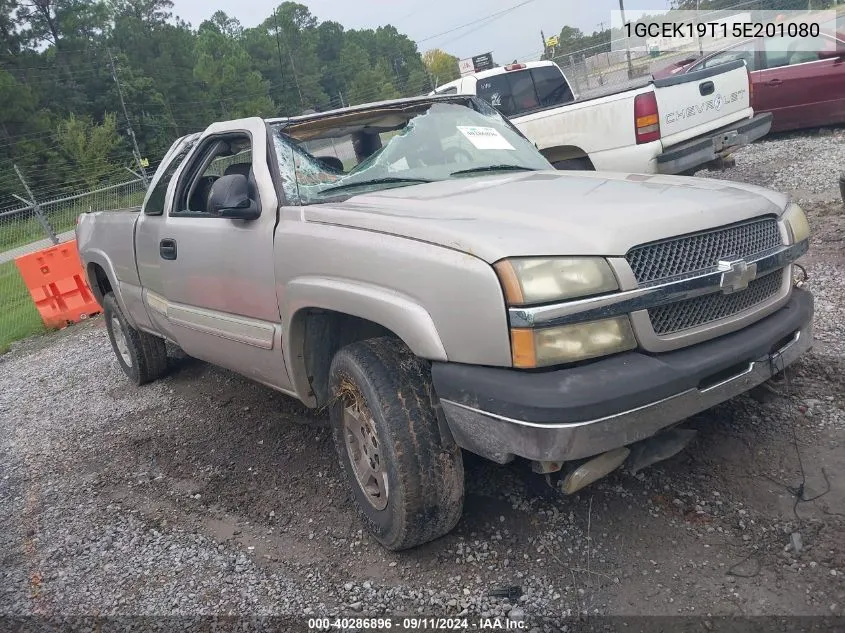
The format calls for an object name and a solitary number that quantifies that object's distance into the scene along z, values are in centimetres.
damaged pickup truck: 226
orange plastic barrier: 911
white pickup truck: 666
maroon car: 959
